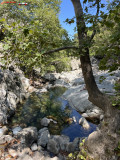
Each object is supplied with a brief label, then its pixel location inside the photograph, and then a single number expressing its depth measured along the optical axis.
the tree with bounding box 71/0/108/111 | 3.93
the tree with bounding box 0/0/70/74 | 2.36
